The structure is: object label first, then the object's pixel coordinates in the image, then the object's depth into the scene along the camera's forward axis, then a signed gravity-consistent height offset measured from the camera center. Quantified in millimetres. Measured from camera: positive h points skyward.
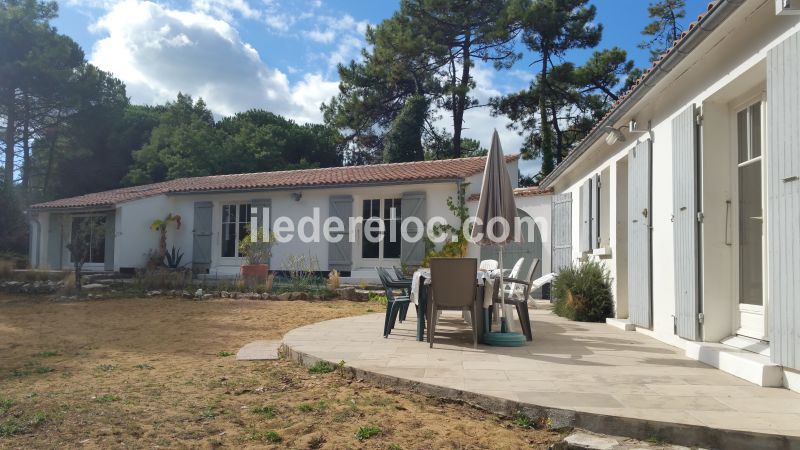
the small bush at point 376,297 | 11683 -911
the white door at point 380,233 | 14031 +504
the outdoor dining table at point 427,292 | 5752 -399
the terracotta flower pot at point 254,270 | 13297 -430
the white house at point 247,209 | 13555 +1170
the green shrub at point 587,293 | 7793 -525
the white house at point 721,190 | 3639 +564
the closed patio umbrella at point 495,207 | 6078 +511
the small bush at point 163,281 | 13117 -702
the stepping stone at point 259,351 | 5594 -1038
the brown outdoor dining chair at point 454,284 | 5469 -293
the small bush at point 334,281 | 12350 -620
